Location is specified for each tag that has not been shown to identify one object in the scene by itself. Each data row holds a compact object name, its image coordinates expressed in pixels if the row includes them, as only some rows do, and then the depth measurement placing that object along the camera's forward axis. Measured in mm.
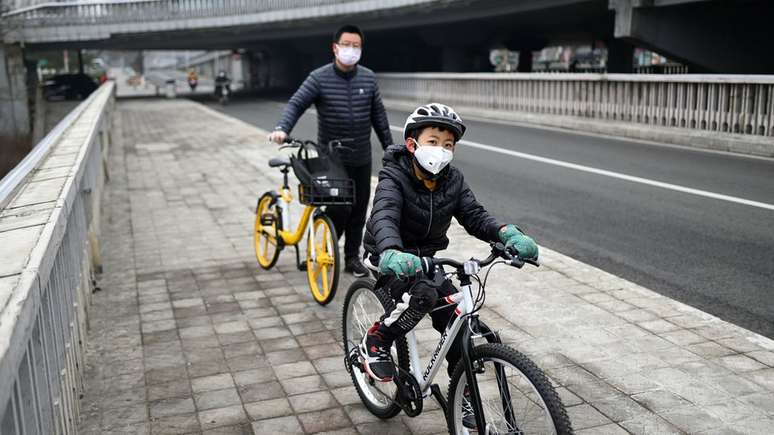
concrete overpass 22625
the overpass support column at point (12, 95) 41938
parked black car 52750
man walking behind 6441
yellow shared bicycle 5980
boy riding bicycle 3406
